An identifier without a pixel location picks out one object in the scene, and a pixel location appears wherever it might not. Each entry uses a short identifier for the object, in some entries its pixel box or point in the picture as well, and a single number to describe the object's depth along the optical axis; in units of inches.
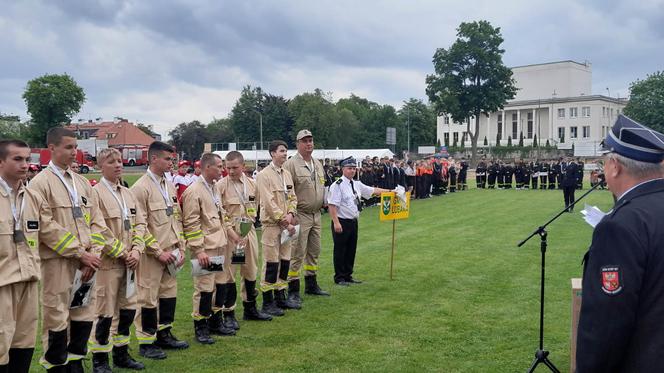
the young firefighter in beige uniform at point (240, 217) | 294.5
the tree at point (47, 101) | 3021.7
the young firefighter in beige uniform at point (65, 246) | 191.8
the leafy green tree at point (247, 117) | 3986.2
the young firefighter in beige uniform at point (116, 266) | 224.5
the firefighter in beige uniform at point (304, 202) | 348.2
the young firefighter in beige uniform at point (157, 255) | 246.1
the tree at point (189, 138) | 3262.8
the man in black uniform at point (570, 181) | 870.4
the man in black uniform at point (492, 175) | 1514.3
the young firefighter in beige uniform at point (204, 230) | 265.3
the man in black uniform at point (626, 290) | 97.5
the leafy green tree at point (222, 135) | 3917.8
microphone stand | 210.2
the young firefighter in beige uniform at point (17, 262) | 166.4
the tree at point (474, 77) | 2851.9
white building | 4013.3
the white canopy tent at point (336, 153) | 1755.7
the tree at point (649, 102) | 3171.8
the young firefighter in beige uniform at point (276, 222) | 316.8
